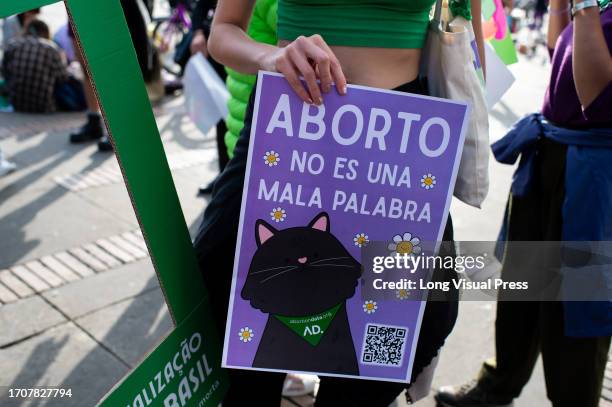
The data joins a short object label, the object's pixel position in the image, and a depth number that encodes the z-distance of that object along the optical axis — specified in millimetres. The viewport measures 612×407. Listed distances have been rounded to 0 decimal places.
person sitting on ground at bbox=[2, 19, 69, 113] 6340
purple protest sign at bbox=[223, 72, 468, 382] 1291
